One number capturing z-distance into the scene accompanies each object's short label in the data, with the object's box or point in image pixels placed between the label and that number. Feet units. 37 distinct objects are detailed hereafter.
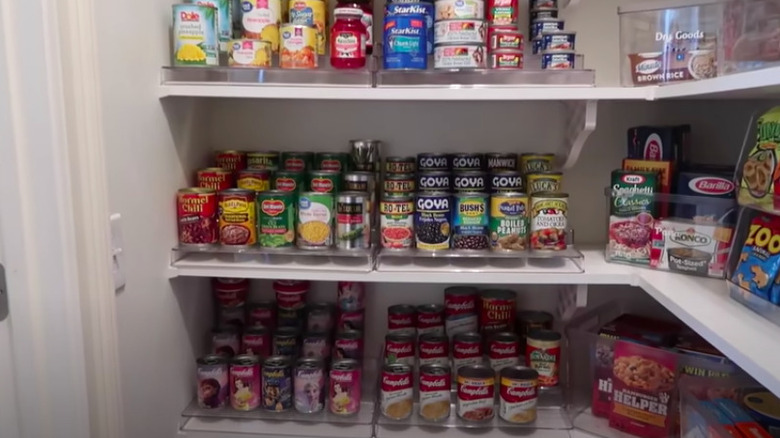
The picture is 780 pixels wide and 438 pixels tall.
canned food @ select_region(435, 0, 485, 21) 4.41
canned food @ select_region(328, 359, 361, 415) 4.85
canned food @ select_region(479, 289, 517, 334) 5.32
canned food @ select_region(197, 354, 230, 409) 4.97
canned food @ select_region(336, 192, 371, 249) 4.58
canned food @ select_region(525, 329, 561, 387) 5.06
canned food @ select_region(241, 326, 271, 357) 5.23
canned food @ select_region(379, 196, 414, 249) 4.58
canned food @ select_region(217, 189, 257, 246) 4.66
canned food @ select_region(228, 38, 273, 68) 4.51
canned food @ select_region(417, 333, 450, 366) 5.09
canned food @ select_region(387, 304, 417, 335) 5.36
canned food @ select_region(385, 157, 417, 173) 5.05
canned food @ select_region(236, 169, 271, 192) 4.90
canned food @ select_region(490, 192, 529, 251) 4.50
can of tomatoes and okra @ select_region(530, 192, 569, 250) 4.51
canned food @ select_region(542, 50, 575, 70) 4.50
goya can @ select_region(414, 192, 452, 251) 4.54
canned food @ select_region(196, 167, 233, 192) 4.91
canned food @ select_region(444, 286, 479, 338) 5.32
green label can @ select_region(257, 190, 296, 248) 4.62
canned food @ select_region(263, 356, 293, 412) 4.90
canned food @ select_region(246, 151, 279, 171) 5.21
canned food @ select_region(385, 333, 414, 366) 5.10
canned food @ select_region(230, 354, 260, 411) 4.91
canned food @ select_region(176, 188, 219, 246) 4.72
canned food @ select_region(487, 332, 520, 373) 5.08
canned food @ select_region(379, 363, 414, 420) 4.83
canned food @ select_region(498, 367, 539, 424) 4.75
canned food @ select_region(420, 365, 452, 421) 4.81
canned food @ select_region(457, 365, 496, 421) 4.77
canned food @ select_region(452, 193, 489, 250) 4.56
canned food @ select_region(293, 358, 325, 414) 4.88
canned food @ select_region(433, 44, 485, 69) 4.39
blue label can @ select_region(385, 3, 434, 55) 4.40
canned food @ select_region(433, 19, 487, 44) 4.38
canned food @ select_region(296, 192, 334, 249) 4.60
